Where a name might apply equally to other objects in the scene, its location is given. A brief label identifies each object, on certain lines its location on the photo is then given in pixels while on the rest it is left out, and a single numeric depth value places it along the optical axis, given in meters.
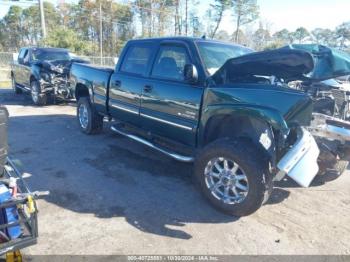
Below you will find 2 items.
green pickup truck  3.47
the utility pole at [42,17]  23.98
